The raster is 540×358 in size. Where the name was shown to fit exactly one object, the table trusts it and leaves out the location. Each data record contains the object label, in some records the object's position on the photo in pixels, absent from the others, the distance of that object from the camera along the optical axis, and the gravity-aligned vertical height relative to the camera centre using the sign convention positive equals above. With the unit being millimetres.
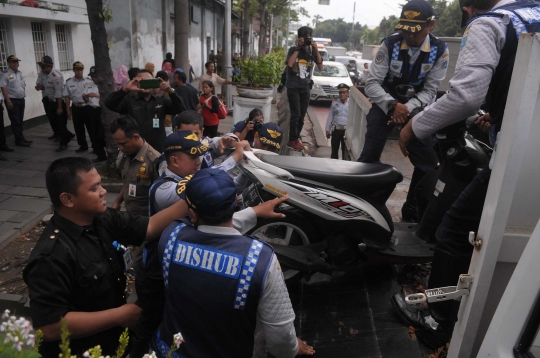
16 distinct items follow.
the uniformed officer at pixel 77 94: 8188 -1175
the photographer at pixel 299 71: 7250 -509
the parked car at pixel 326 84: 16500 -1529
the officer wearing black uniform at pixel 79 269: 1754 -993
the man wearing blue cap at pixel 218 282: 1778 -975
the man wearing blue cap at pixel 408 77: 3467 -265
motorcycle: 3158 -1210
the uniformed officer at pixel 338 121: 8219 -1440
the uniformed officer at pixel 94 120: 7945 -1608
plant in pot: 8164 -669
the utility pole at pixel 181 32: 10688 +78
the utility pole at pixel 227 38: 11896 -19
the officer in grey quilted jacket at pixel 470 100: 2182 -267
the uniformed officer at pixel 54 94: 8398 -1225
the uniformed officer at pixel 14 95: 8117 -1247
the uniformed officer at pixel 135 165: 3443 -1015
